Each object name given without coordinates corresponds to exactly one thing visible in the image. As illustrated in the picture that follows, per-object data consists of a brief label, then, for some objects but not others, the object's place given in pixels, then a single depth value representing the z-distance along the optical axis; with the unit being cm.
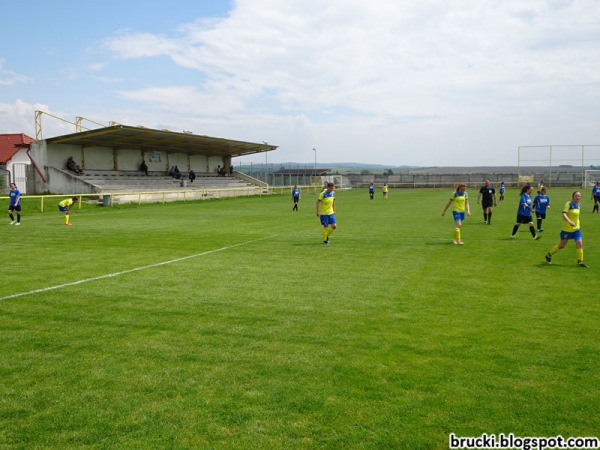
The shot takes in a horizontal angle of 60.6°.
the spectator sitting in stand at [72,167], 4272
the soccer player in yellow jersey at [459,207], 1614
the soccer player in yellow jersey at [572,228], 1218
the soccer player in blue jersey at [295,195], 3195
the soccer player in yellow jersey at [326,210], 1633
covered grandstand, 4094
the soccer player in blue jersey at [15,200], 2230
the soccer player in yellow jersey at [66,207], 2252
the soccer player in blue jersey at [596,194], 2768
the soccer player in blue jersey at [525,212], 1753
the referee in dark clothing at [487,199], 2223
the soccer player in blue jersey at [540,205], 1892
